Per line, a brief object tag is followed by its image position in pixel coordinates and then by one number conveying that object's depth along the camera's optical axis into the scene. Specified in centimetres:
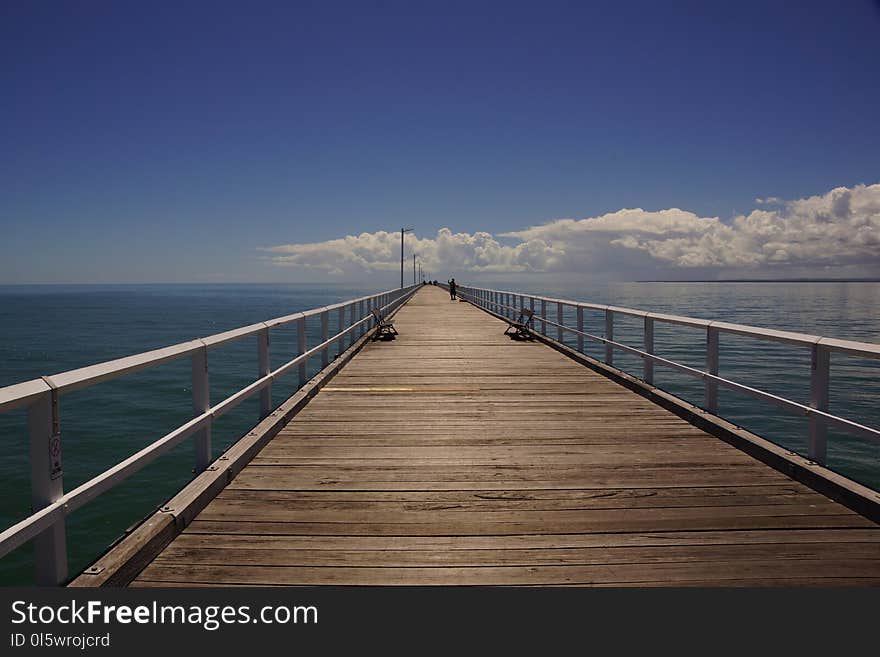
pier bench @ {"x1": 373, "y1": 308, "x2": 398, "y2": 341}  1740
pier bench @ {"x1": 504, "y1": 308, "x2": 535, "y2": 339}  1741
